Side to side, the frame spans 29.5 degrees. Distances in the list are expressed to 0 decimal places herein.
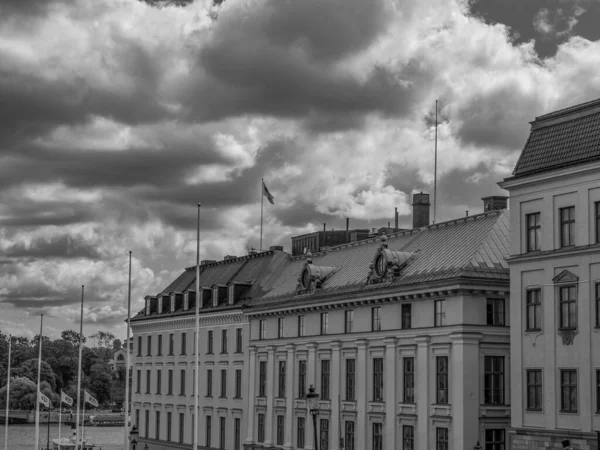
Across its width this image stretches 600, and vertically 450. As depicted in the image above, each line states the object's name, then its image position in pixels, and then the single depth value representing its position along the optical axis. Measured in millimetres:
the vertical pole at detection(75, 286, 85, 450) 82219
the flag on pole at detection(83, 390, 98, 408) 85844
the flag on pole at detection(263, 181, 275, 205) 93294
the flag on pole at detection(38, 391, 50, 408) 94069
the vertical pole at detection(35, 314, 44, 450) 91288
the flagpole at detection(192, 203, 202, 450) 66606
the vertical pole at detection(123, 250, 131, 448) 71375
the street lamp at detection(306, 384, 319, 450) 49094
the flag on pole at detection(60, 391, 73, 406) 92000
